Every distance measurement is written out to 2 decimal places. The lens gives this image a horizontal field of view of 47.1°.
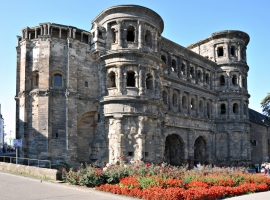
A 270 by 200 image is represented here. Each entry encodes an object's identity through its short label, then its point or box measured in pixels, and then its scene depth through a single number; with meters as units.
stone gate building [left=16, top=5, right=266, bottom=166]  24.14
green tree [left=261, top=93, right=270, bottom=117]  46.69
